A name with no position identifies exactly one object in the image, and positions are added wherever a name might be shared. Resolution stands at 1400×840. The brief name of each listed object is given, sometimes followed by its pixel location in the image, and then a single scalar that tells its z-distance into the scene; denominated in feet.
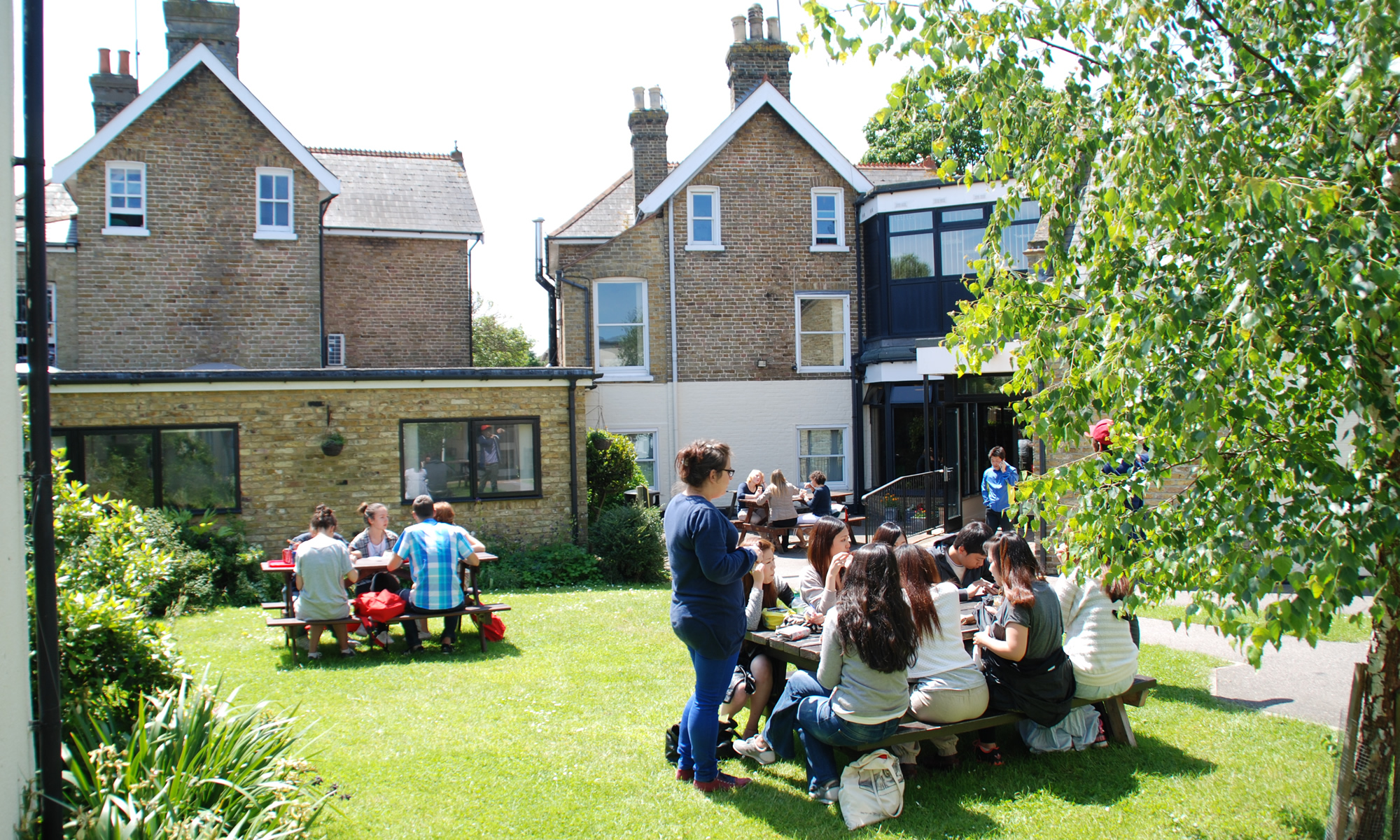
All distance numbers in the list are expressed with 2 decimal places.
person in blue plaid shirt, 28.53
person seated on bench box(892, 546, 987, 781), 16.83
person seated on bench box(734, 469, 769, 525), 53.62
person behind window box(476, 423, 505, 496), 47.96
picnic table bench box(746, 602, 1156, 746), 18.48
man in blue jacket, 42.42
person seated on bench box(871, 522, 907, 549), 23.48
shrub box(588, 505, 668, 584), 46.78
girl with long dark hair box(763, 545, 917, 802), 15.80
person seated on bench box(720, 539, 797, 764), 18.62
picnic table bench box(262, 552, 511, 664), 27.73
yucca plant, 12.17
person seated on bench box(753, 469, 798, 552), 52.34
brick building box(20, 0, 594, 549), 44.27
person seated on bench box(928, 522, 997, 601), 23.65
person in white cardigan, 18.37
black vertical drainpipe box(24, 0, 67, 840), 11.18
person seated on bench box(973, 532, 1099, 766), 17.57
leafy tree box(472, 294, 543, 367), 139.85
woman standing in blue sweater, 15.94
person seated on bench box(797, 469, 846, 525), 53.06
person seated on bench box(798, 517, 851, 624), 20.84
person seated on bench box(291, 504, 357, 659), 27.55
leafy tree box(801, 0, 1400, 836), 9.27
